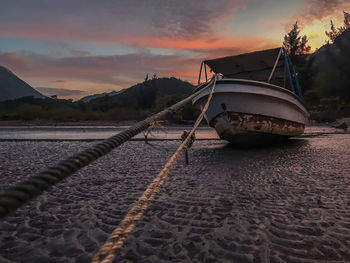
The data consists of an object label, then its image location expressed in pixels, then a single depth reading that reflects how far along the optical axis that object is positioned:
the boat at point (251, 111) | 7.27
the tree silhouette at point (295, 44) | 42.50
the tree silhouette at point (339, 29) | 38.25
